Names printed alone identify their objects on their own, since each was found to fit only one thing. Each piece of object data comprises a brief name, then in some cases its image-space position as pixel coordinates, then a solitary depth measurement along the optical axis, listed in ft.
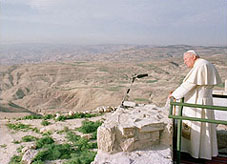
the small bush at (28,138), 24.23
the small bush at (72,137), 23.48
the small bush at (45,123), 29.81
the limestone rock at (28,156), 18.43
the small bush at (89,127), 25.58
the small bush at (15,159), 19.17
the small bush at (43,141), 21.90
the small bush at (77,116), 31.87
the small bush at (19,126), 28.99
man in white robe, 13.15
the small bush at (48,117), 33.40
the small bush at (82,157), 17.42
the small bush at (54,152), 19.15
